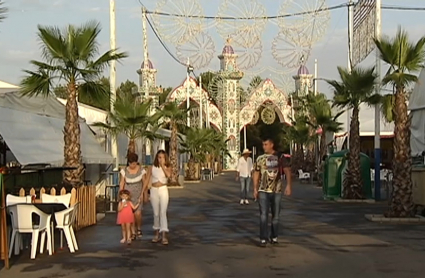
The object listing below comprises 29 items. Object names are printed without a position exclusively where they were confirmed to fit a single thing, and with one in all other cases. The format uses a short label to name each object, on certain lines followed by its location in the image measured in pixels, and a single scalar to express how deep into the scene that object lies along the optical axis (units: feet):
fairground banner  88.20
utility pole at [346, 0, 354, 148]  107.55
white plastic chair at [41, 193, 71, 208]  49.60
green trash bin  89.86
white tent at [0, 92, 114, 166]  70.03
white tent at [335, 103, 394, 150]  148.25
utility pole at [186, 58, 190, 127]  188.83
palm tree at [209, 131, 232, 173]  211.41
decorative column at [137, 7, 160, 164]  126.41
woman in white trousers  49.78
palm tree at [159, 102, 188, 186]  142.10
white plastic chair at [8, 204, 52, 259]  41.88
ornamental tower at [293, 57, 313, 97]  226.91
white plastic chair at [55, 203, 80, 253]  44.21
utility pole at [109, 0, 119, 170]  83.46
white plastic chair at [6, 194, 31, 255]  45.68
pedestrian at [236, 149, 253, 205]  87.04
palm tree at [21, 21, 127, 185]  65.10
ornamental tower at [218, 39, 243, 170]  236.18
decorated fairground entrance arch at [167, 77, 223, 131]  225.07
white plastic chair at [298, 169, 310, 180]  151.30
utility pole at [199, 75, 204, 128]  216.97
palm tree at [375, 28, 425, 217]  63.67
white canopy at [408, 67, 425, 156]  111.04
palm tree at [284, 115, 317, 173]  175.66
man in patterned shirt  47.50
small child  48.85
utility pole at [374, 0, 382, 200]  86.84
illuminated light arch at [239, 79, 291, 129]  246.47
